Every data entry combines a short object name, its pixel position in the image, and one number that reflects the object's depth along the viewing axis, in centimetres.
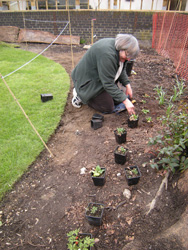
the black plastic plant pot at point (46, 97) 450
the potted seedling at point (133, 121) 322
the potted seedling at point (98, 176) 231
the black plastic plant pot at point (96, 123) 344
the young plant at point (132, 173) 228
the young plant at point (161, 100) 380
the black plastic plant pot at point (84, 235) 188
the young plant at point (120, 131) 287
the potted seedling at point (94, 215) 193
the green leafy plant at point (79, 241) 173
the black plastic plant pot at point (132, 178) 224
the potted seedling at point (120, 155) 252
